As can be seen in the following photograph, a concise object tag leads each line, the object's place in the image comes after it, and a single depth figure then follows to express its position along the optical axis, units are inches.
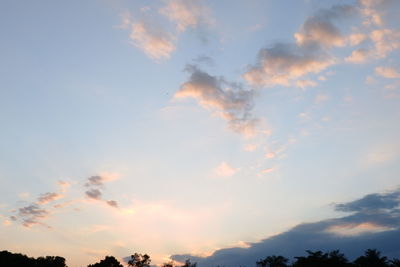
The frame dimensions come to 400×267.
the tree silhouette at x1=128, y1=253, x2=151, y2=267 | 4387.3
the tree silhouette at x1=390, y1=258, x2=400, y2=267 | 2403.1
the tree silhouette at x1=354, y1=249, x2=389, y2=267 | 2522.1
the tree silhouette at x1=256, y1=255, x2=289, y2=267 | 3821.4
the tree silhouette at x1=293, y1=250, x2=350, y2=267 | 2305.2
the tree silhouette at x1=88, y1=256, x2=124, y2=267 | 3937.3
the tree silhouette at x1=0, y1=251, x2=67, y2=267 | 3171.3
